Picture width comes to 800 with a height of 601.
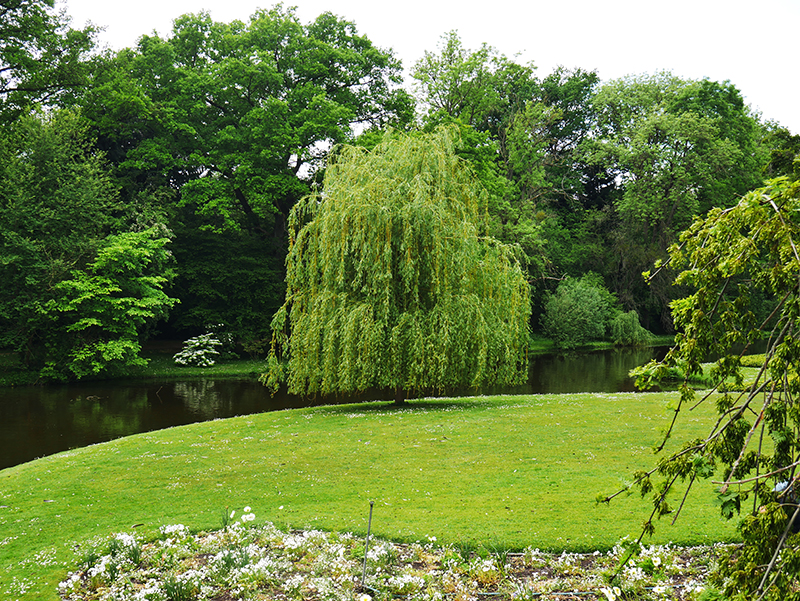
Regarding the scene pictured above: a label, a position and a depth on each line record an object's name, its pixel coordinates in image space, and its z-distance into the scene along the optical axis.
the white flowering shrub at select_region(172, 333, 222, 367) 28.61
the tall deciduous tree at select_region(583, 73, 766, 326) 38.25
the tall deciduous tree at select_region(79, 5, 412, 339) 29.52
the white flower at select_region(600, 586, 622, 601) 4.02
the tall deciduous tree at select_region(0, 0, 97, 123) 22.00
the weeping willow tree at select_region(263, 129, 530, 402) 14.15
